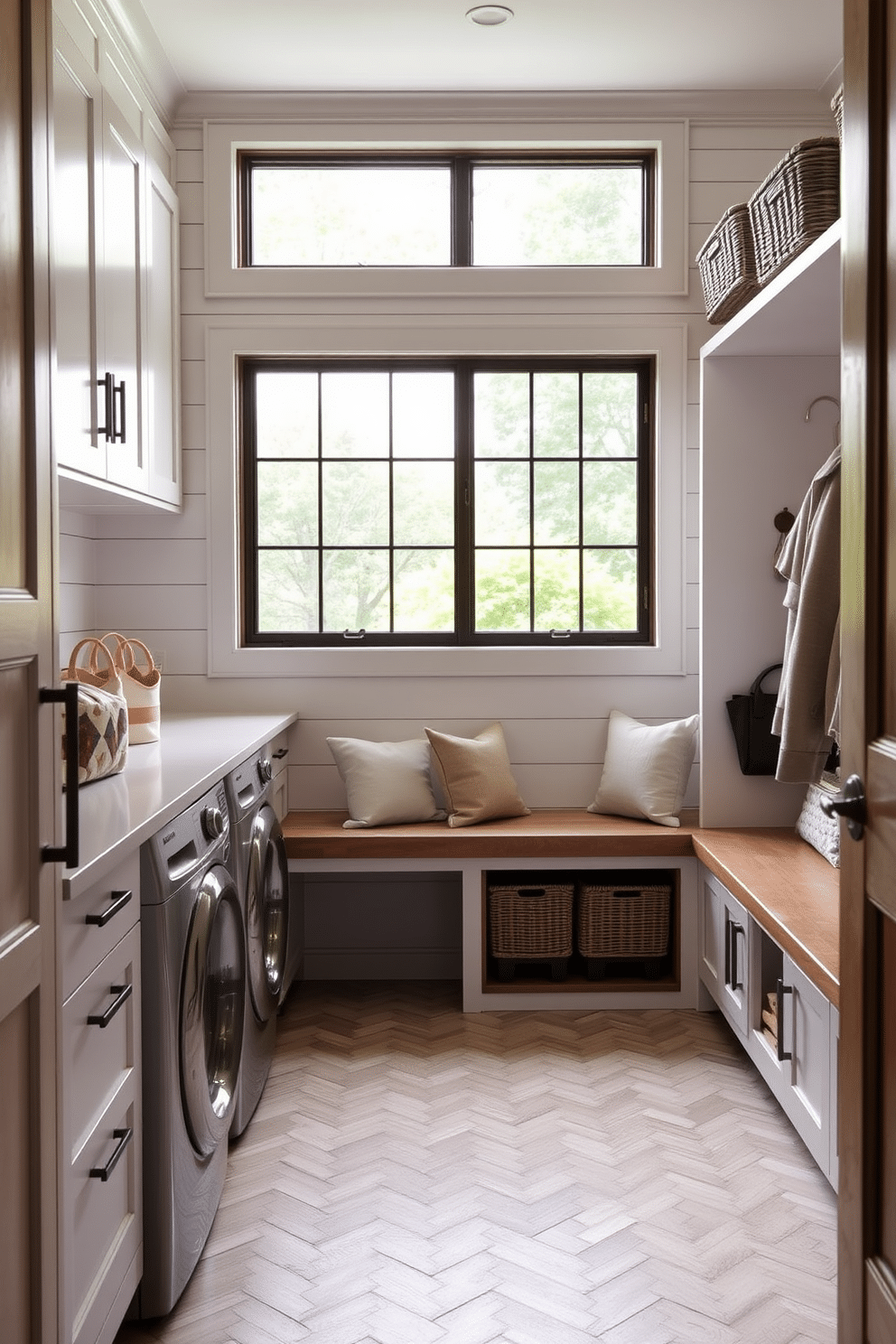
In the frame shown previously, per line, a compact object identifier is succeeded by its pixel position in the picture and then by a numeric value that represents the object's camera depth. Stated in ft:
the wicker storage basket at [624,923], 11.71
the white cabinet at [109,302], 7.94
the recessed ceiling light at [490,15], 10.52
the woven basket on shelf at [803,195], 8.04
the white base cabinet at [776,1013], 7.73
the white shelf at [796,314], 8.06
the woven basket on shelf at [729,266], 10.01
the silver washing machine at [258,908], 8.77
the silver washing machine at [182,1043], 6.30
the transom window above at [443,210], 12.98
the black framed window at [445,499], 13.09
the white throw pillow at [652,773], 12.07
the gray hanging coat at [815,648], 8.62
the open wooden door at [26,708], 3.99
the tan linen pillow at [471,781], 12.01
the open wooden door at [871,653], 4.42
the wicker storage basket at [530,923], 11.67
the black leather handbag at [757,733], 11.48
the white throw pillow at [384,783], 12.00
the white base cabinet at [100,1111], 5.03
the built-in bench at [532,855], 11.41
